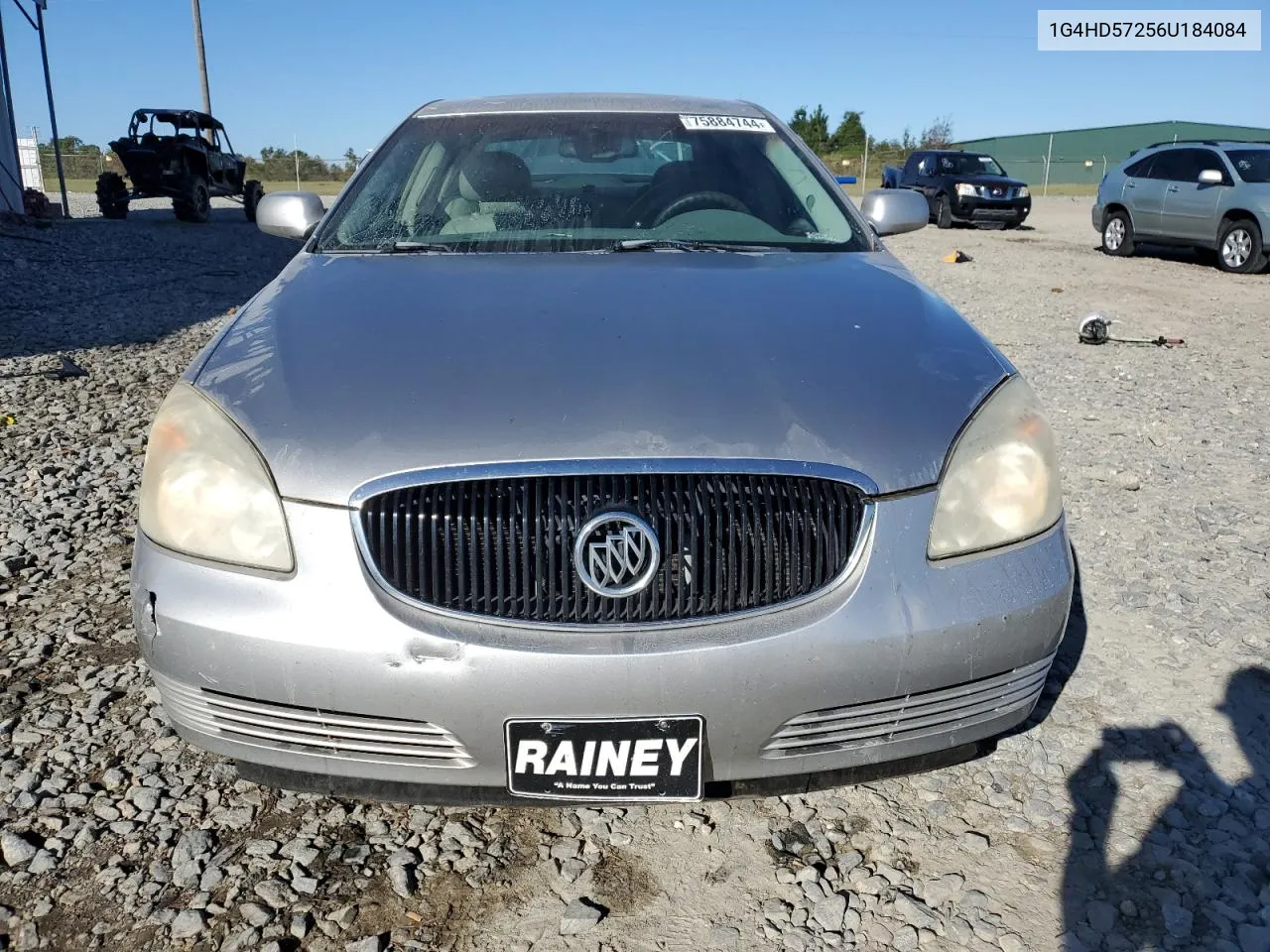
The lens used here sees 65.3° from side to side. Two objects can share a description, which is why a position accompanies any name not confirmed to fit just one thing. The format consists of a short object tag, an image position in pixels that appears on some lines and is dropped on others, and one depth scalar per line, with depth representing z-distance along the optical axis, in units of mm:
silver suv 12031
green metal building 39750
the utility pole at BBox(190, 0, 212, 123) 25297
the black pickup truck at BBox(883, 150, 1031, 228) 18516
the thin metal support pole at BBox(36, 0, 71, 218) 15844
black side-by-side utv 17516
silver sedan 1601
